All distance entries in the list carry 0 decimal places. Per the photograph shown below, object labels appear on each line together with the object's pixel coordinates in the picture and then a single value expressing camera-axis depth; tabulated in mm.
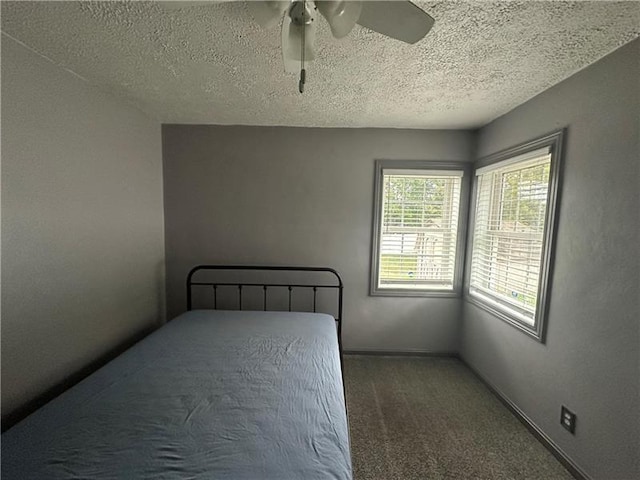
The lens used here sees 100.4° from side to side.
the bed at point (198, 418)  885
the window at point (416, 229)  2619
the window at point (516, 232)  1726
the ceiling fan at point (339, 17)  865
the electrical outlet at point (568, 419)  1495
